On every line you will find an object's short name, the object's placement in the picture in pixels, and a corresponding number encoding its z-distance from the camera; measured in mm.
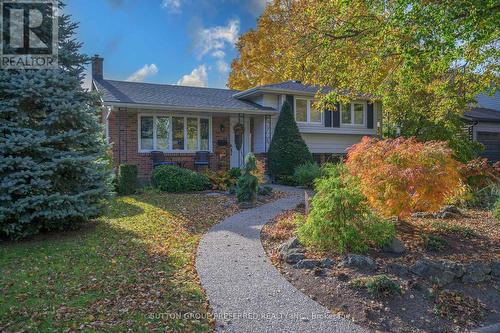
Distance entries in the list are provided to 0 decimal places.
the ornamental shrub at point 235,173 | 14020
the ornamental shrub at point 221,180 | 13031
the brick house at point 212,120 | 14742
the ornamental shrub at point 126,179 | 12086
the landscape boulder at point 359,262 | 4899
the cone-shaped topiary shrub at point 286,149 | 15156
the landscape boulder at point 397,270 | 4855
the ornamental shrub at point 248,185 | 10086
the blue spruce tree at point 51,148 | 6410
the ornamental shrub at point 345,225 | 5422
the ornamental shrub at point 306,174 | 13368
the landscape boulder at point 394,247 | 5539
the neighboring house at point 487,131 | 21016
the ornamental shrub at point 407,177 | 5953
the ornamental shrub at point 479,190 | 9766
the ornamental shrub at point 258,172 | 10723
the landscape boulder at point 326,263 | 5035
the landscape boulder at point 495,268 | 5191
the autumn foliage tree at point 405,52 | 7137
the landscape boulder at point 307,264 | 5062
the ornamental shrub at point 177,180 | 12453
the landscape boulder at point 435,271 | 4805
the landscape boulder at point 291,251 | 5359
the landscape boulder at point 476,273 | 4949
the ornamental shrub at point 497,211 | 7985
